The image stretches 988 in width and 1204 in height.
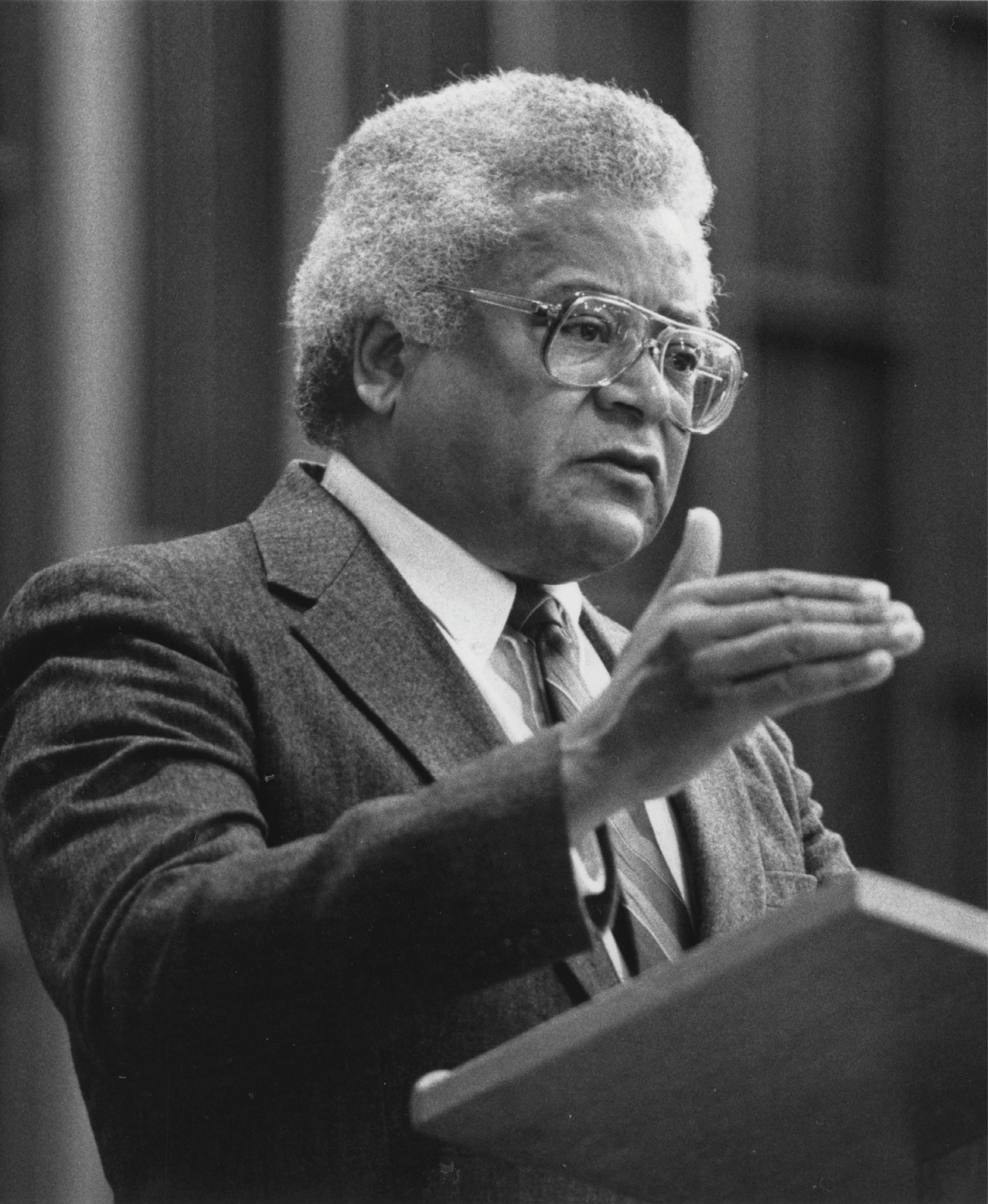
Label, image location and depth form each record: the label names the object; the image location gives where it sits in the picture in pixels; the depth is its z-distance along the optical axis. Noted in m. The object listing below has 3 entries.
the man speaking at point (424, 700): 3.99
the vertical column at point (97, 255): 12.12
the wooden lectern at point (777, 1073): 3.51
